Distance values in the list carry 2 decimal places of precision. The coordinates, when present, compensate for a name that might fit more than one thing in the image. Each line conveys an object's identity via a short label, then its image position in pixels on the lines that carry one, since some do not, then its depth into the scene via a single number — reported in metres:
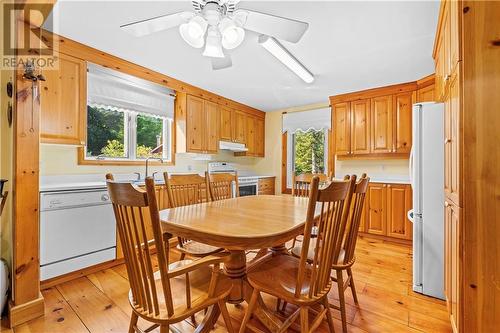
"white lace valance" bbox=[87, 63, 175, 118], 2.61
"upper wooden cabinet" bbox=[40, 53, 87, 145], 2.21
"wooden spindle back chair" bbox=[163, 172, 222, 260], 1.78
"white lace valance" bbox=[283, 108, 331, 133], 4.31
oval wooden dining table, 1.15
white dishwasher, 2.01
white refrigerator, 1.94
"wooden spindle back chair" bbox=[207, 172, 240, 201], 2.39
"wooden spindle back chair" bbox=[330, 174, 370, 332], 1.48
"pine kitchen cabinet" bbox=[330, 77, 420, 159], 3.46
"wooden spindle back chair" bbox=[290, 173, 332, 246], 2.71
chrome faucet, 3.34
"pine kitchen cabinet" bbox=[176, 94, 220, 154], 3.53
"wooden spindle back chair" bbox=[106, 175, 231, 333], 0.92
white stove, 4.01
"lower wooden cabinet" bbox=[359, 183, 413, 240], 3.28
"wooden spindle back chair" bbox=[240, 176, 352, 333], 1.07
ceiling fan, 1.44
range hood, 4.17
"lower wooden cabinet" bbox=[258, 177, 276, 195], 4.53
